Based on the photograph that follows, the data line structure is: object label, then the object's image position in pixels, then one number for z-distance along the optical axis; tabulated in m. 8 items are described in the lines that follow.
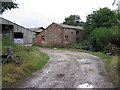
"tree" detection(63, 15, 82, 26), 53.81
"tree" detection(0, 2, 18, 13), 13.30
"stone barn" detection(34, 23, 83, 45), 24.55
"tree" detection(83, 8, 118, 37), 20.16
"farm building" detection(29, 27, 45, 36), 38.54
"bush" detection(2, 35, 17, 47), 12.00
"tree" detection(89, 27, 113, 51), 14.19
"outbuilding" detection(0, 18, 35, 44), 20.98
